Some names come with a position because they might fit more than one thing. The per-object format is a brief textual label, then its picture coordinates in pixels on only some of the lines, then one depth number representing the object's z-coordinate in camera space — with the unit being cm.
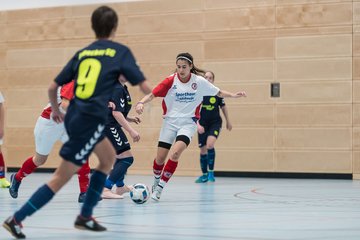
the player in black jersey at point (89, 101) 987
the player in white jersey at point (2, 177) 2161
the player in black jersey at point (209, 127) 2681
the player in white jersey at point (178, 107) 1741
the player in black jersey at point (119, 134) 1669
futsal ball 1588
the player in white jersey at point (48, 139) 1592
